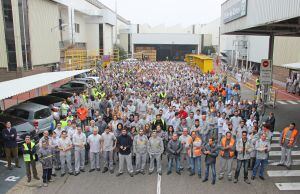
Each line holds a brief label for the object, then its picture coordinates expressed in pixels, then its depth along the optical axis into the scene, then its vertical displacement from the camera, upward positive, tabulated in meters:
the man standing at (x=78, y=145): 9.52 -2.90
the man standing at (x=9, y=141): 10.00 -2.92
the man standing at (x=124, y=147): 9.36 -2.92
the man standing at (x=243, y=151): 9.00 -2.94
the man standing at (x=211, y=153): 8.84 -2.95
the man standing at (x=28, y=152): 8.81 -2.90
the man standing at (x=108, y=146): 9.61 -2.99
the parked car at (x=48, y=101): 15.50 -2.46
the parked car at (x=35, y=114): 12.68 -2.58
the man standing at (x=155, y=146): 9.48 -2.95
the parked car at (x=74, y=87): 21.83 -2.40
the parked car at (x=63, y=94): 18.19 -2.46
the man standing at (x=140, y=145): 9.48 -2.90
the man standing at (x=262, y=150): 8.97 -2.88
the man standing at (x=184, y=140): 9.48 -2.73
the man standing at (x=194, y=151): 9.21 -3.02
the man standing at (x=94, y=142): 9.56 -2.82
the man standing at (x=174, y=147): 9.45 -2.97
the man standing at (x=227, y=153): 8.96 -3.00
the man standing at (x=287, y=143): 9.79 -2.95
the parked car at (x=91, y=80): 24.01 -2.12
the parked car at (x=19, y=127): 11.10 -2.78
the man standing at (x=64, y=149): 9.30 -2.96
